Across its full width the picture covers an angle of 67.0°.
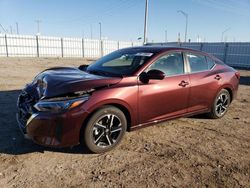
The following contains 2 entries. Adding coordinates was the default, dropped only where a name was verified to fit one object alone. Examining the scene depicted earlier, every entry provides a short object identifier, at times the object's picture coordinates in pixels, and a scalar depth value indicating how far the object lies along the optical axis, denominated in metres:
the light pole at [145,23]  19.26
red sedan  2.63
